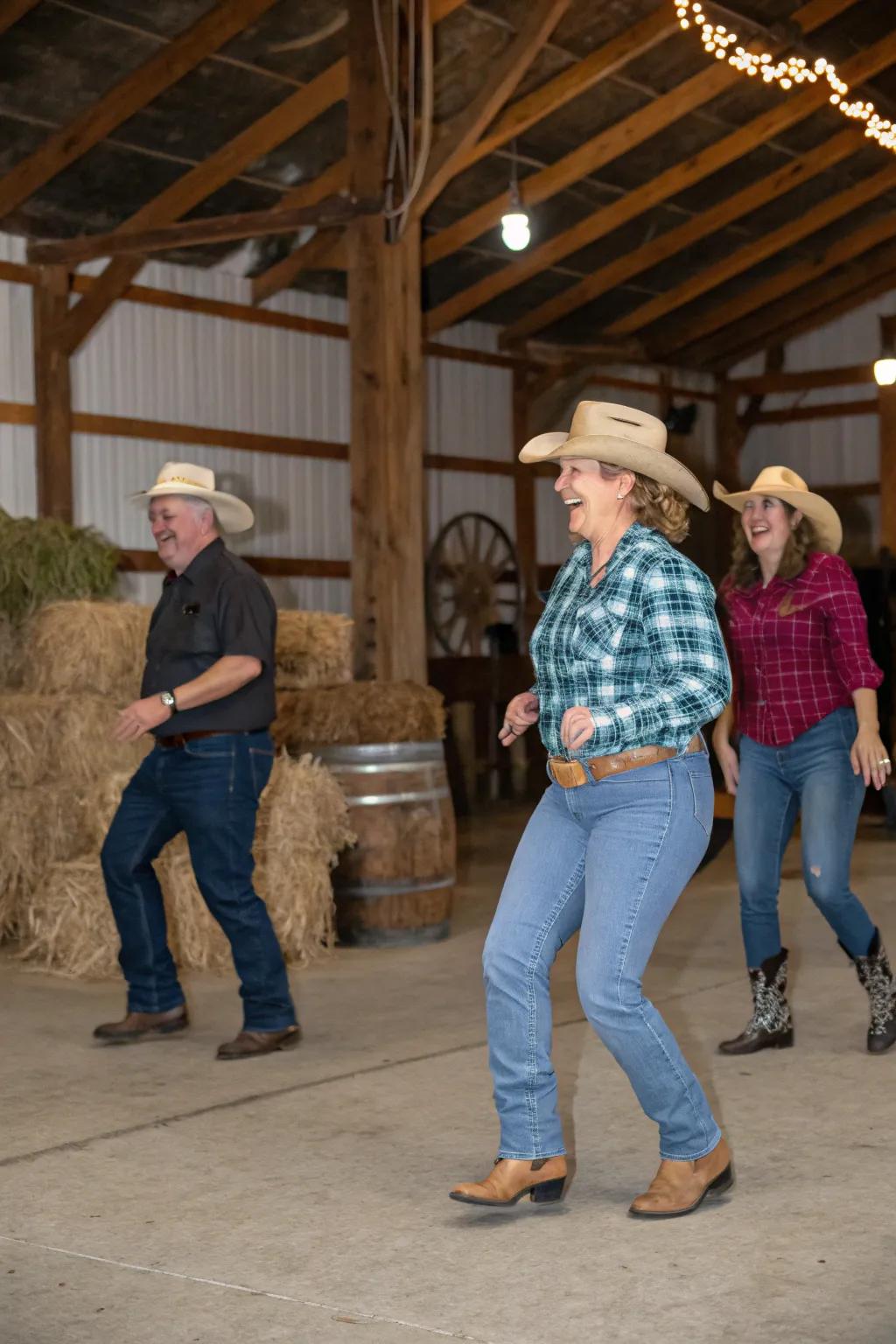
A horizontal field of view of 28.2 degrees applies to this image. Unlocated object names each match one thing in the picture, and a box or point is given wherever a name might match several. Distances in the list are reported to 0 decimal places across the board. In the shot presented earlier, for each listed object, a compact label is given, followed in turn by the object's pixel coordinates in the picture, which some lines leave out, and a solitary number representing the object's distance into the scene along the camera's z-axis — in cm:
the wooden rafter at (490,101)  789
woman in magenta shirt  453
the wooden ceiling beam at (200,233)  793
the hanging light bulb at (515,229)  1066
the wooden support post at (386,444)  773
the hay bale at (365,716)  670
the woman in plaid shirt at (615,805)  316
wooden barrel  668
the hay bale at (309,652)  730
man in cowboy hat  468
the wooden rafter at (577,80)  1004
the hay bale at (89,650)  706
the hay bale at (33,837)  683
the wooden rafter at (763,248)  1406
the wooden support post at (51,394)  1060
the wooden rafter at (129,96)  907
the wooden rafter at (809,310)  1586
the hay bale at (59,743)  690
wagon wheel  1404
